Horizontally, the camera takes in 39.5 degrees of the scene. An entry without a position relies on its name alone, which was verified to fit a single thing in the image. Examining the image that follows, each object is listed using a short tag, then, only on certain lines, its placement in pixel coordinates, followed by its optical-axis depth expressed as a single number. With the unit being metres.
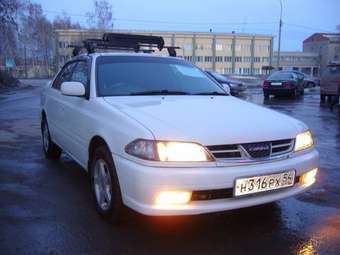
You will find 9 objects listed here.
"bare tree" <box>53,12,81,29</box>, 93.12
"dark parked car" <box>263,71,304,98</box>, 24.84
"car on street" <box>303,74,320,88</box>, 40.06
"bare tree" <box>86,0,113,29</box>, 76.81
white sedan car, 3.76
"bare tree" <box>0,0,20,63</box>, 29.72
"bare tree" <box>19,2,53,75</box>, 82.88
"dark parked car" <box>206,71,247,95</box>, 26.20
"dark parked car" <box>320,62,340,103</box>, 20.34
